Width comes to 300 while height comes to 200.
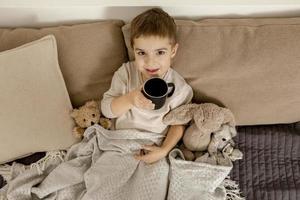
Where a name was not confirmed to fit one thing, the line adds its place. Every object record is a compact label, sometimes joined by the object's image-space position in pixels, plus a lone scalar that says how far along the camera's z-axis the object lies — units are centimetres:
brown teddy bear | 143
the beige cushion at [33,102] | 133
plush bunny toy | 137
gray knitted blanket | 136
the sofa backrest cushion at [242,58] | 135
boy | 124
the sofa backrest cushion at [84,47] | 140
